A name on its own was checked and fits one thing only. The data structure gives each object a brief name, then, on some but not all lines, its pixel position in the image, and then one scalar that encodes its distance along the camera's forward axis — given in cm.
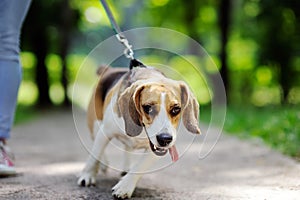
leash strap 315
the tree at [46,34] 1385
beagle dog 264
